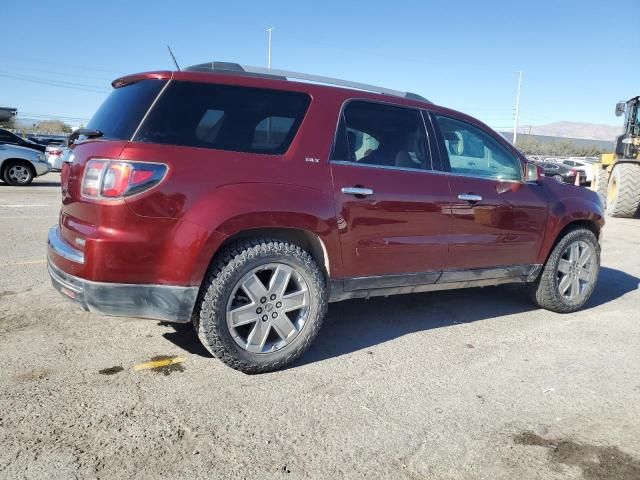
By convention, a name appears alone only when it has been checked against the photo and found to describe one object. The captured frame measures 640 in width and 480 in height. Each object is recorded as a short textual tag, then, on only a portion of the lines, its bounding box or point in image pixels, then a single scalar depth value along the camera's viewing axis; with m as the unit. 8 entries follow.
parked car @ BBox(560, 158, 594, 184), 27.18
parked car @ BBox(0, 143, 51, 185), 14.38
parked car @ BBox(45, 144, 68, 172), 17.67
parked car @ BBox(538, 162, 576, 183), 24.89
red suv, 2.90
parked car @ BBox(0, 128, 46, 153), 15.71
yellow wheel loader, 12.91
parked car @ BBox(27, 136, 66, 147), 29.02
